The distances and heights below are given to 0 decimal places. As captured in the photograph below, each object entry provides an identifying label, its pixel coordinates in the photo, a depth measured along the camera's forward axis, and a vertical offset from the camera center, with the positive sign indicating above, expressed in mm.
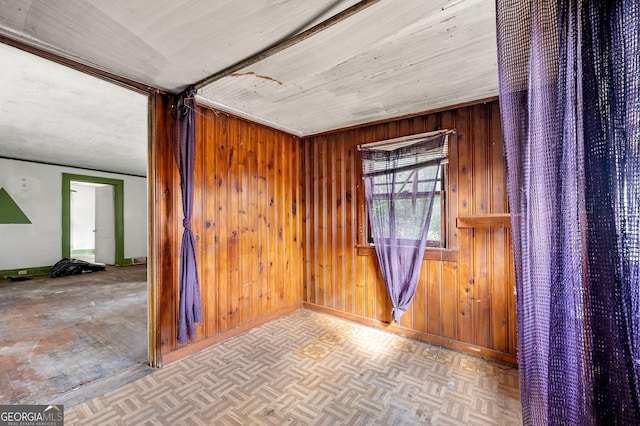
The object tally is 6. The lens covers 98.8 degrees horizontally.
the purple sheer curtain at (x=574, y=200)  767 +42
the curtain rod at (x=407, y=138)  2785 +858
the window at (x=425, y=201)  2828 +158
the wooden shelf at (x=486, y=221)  2318 -55
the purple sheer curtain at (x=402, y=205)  2824 +122
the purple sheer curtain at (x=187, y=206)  2383 +128
